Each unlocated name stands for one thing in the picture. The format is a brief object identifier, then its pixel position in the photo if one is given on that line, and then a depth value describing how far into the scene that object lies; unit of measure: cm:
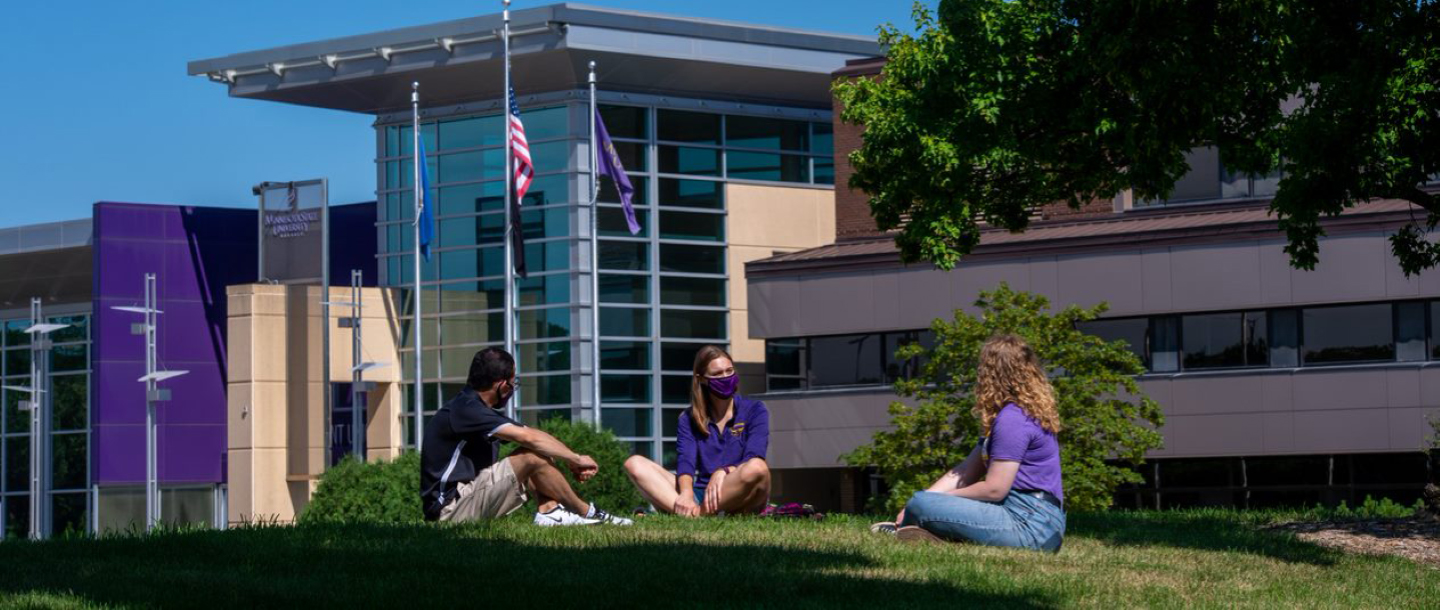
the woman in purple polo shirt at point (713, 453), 1436
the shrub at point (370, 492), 3341
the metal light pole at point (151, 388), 5938
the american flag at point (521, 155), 4375
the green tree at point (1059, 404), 3070
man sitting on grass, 1325
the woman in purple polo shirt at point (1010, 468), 1140
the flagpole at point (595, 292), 4928
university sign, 5962
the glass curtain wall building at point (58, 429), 6712
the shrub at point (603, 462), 3102
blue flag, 5100
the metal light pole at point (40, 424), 6372
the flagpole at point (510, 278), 4664
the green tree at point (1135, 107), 1612
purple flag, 4616
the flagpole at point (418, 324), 5119
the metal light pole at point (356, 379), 5653
